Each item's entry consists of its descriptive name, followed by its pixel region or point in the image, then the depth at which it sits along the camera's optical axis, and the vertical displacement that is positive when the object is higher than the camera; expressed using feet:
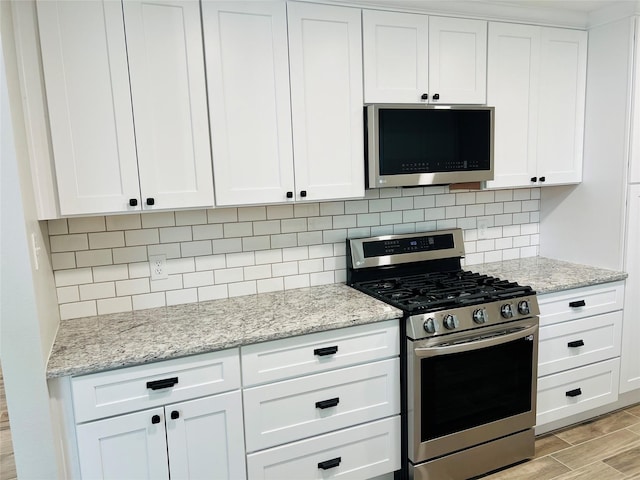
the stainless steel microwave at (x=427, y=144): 7.93 +0.33
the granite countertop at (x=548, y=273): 8.75 -2.23
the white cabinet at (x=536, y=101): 8.88 +1.10
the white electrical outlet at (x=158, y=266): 7.88 -1.51
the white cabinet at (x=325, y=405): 6.73 -3.44
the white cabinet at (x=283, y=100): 7.00 +1.04
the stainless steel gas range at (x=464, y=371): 7.31 -3.29
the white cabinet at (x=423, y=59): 7.84 +1.77
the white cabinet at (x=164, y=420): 5.89 -3.13
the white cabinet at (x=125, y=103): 6.23 +0.96
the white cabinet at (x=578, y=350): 8.80 -3.63
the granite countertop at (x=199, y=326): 5.97 -2.19
